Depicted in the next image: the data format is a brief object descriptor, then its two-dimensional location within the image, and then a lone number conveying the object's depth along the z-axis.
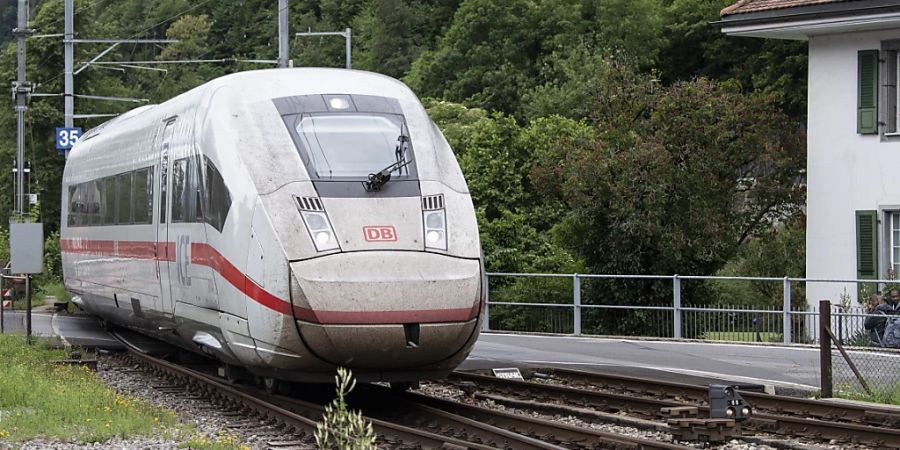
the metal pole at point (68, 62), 38.31
